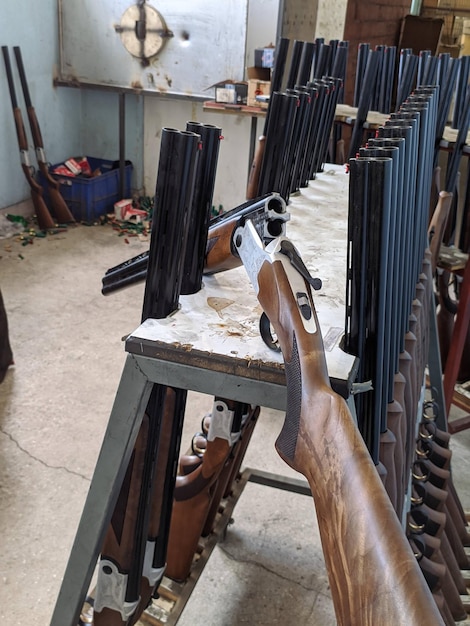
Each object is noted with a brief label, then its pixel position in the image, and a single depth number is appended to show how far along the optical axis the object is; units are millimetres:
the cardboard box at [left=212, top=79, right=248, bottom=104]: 3520
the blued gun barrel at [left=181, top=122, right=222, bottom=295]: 828
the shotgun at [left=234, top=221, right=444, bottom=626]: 409
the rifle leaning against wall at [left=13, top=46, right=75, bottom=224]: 3851
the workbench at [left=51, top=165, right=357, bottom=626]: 703
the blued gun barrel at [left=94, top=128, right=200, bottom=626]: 771
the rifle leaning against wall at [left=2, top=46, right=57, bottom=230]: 3805
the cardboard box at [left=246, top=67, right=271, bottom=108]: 3330
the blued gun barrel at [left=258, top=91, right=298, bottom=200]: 1141
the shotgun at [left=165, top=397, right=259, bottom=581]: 1181
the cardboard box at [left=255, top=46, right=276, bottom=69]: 3453
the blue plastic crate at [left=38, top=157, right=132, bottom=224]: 4070
